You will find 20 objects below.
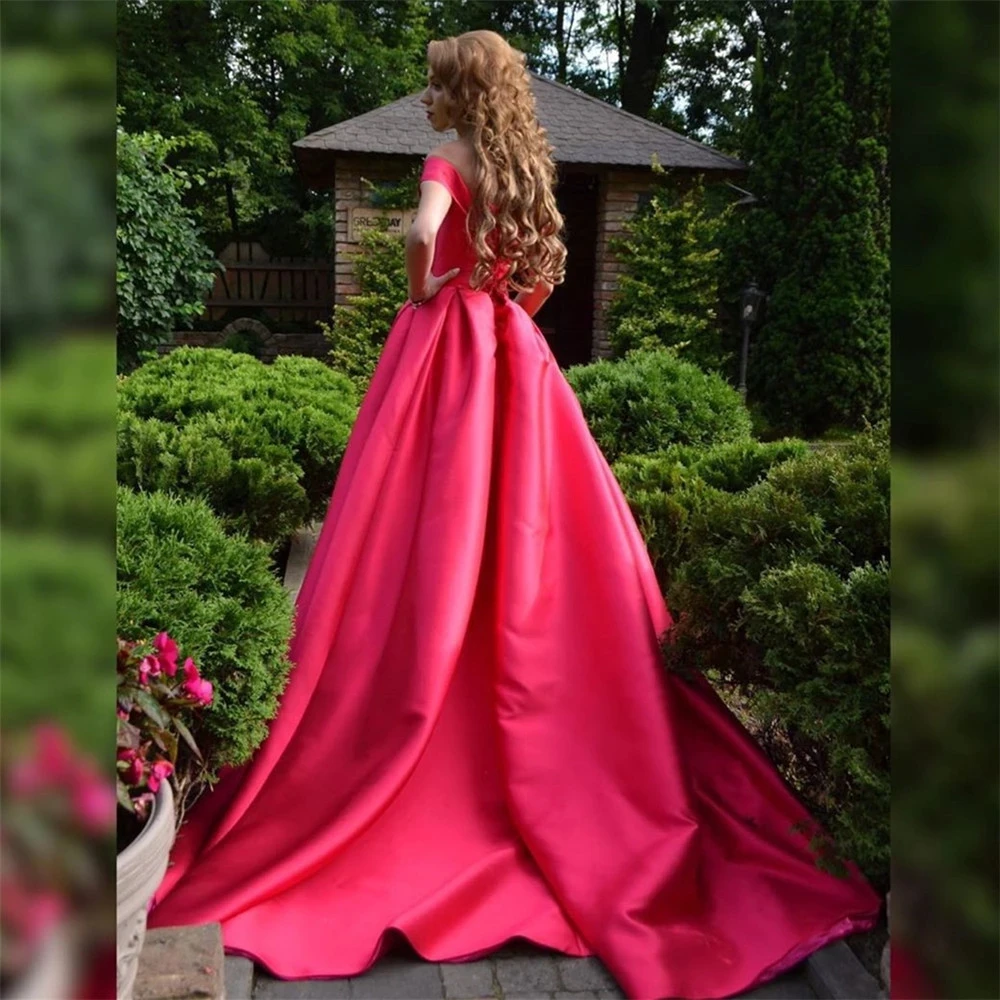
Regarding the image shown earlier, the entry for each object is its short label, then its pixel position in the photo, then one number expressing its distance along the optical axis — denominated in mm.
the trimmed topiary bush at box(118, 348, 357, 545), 4648
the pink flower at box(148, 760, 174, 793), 1702
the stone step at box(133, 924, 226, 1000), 1735
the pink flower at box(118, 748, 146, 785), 1652
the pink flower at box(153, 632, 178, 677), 1860
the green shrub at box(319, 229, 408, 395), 9664
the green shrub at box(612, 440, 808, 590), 4246
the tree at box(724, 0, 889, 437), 9438
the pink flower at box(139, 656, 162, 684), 1797
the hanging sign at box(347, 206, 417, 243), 9953
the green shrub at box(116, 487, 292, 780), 2168
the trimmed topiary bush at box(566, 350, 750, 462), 5930
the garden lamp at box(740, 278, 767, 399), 9987
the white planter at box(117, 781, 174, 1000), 1493
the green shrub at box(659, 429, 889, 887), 2053
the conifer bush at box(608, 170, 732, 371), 10047
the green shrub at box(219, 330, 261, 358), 11078
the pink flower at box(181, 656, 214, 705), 1889
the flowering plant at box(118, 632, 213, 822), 1661
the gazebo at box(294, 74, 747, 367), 9664
